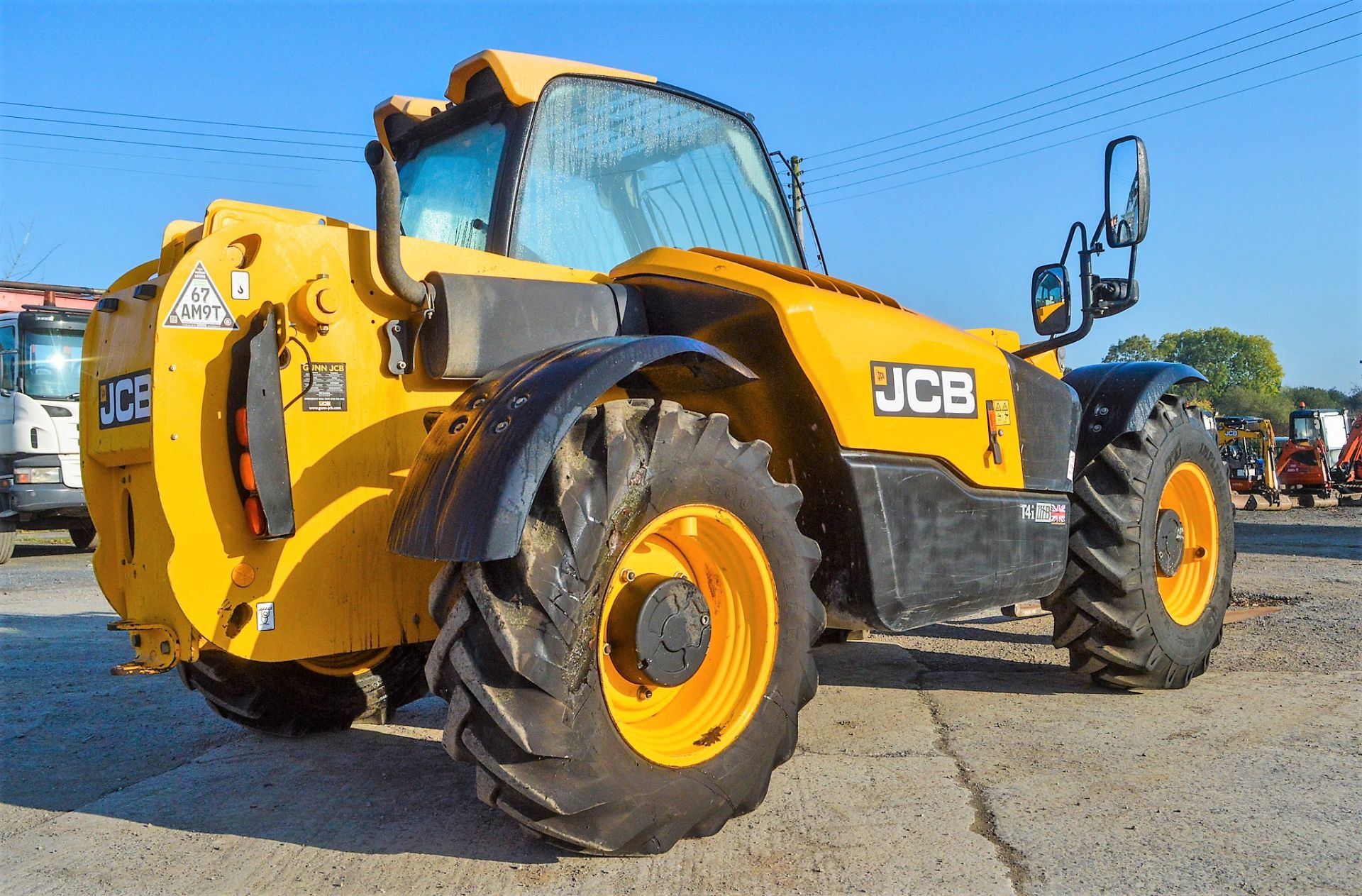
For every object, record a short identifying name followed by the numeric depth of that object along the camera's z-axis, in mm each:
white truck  12648
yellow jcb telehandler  2732
